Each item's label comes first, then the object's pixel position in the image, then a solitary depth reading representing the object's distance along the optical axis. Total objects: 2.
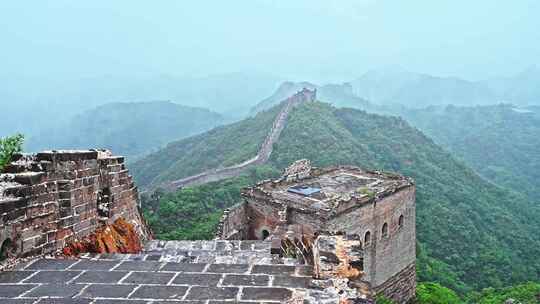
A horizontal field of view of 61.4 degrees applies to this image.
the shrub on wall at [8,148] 5.42
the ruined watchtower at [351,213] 14.66
